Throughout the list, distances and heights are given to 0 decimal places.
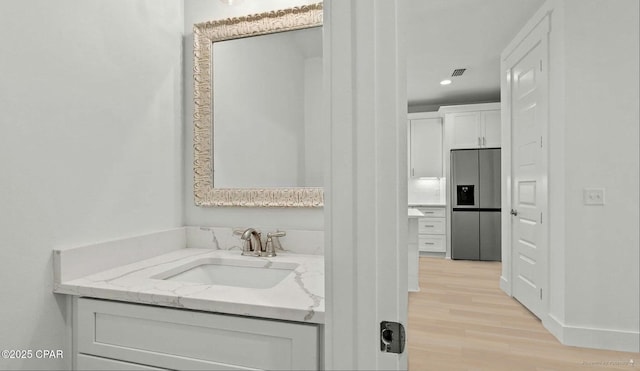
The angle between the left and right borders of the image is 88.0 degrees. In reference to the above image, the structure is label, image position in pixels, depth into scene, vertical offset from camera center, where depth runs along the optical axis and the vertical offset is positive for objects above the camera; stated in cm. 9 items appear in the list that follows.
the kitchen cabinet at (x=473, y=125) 488 +94
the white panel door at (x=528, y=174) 263 +12
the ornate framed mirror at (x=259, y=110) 160 +40
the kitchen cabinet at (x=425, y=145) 543 +72
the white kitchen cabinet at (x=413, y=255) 332 -67
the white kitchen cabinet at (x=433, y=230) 516 -66
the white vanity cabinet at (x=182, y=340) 92 -45
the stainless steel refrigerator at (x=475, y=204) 479 -23
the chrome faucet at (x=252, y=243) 155 -26
